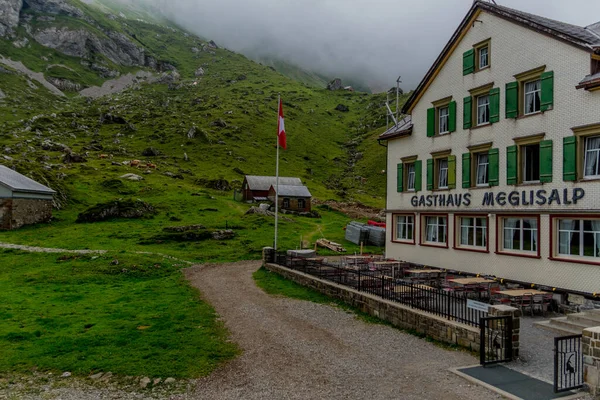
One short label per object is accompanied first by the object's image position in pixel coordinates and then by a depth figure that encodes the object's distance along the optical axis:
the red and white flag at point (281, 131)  29.50
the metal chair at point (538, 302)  18.84
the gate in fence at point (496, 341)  12.27
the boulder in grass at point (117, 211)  47.34
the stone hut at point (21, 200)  43.69
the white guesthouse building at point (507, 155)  18.98
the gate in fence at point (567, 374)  10.24
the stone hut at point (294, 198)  65.00
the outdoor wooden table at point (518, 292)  18.00
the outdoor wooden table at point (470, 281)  21.00
